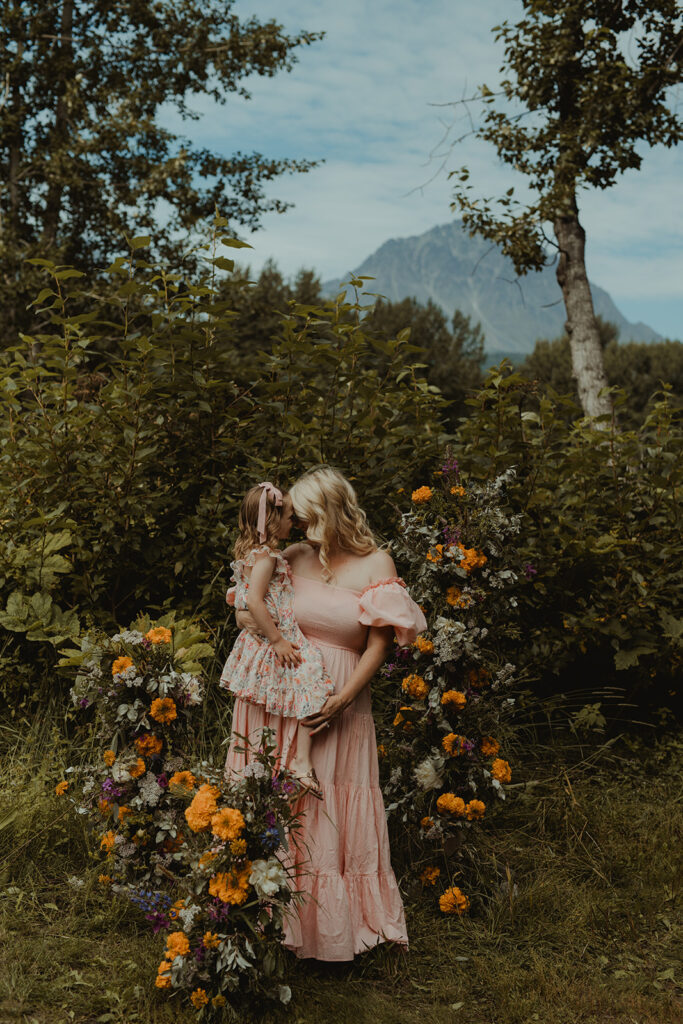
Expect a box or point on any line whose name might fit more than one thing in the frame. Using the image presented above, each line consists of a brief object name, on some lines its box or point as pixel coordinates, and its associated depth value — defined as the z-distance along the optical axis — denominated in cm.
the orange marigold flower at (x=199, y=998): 244
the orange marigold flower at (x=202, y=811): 243
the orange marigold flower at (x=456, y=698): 326
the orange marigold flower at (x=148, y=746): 301
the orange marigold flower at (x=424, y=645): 330
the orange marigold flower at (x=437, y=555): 333
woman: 279
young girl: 284
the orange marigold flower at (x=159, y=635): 307
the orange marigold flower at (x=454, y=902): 320
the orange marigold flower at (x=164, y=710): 298
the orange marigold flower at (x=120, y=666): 301
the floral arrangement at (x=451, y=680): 329
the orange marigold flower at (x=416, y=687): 335
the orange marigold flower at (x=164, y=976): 249
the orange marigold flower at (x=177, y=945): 243
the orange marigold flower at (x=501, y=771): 325
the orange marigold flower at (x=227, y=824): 237
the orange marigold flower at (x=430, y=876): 331
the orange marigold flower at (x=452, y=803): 323
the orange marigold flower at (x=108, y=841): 304
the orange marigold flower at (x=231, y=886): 241
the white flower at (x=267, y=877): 235
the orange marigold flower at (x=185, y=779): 285
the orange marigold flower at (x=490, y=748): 333
